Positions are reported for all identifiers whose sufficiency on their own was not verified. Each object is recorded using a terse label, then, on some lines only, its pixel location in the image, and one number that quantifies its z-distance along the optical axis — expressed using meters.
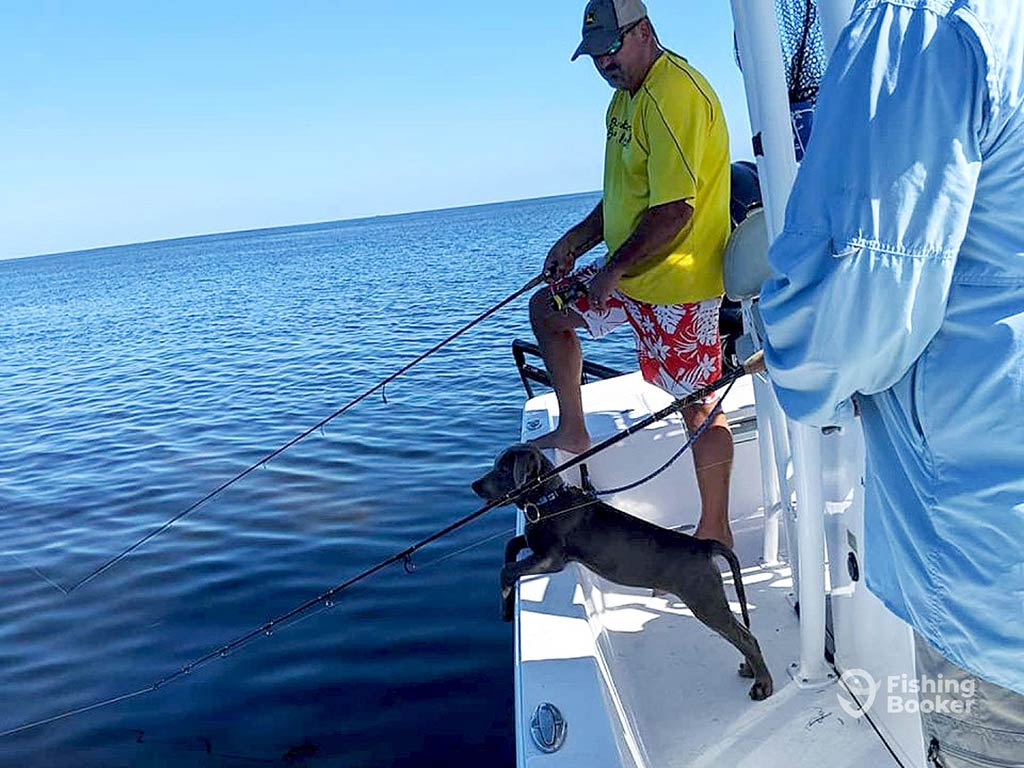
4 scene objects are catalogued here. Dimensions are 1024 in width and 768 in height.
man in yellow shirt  2.82
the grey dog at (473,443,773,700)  2.65
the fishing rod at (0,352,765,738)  2.11
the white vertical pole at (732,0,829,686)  2.12
